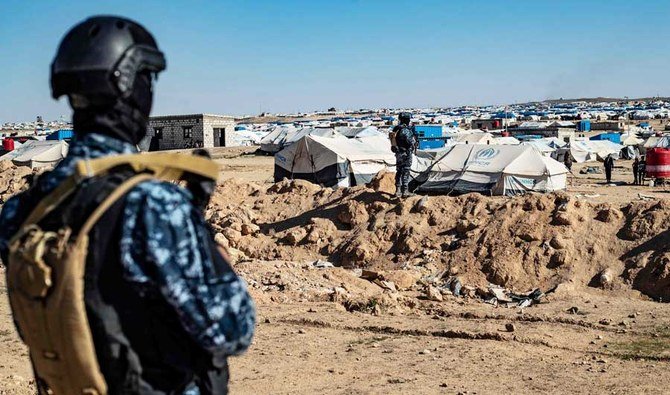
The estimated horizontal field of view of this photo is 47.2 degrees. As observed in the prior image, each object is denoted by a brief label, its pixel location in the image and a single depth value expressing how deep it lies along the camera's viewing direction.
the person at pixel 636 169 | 27.10
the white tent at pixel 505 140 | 40.75
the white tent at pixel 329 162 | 24.34
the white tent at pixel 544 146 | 37.91
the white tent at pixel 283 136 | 46.47
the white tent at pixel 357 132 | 45.00
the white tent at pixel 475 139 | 41.42
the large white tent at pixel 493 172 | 19.66
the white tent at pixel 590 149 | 41.25
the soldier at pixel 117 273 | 1.99
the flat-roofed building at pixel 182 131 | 49.66
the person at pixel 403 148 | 16.02
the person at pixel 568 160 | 32.88
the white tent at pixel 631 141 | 46.22
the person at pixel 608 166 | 28.64
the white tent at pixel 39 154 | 35.41
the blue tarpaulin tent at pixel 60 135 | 58.06
